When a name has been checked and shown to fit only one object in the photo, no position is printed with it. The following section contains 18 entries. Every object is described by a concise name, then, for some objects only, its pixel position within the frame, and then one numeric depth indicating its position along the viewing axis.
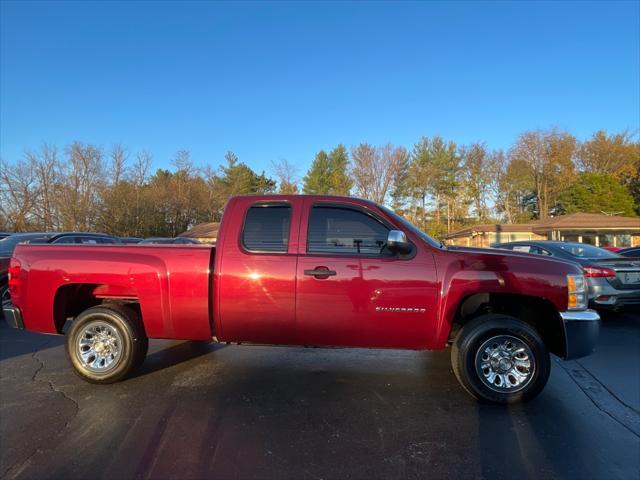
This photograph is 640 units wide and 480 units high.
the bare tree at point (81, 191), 37.12
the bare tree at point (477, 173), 48.56
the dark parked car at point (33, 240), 7.73
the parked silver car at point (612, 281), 6.98
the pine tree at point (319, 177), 46.91
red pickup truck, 3.67
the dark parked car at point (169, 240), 13.75
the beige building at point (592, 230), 29.35
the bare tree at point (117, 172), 40.38
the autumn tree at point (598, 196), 42.59
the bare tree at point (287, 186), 46.56
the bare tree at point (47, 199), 36.75
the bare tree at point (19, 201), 35.25
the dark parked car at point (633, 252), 10.08
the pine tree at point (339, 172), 44.25
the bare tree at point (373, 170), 43.59
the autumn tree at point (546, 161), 47.34
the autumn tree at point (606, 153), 46.38
